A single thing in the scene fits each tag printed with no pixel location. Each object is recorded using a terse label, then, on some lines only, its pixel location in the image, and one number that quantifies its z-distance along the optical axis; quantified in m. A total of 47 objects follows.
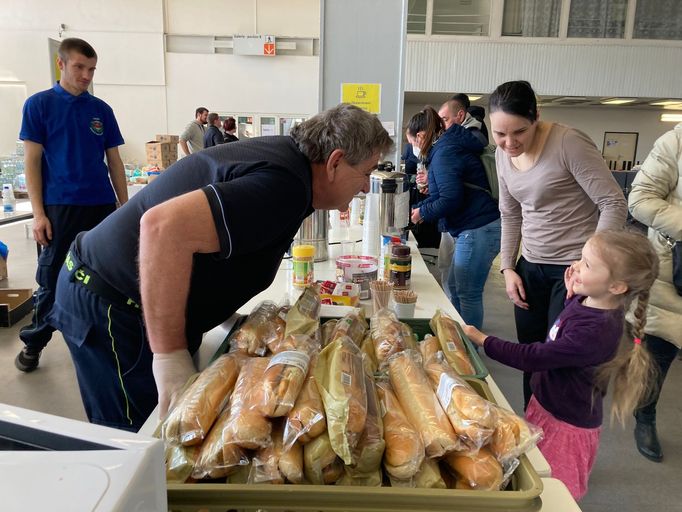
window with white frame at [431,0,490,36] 9.98
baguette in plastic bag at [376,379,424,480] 0.71
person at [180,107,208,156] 7.97
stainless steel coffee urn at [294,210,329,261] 2.26
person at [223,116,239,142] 7.31
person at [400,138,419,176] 5.17
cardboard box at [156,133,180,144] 7.49
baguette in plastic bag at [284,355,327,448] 0.72
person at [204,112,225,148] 6.98
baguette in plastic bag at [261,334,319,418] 0.75
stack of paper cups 2.41
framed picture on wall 11.75
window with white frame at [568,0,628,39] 9.91
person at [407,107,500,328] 2.69
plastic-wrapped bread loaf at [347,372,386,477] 0.72
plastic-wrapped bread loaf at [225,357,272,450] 0.71
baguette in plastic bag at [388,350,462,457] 0.74
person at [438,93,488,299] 3.26
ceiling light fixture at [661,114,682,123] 11.73
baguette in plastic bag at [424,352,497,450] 0.73
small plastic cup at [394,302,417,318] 1.55
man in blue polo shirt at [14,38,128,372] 2.62
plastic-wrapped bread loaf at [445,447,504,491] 0.69
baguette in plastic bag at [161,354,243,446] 0.75
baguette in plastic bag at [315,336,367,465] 0.71
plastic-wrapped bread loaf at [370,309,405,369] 1.07
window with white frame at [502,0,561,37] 9.93
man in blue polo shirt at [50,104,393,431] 0.97
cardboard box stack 6.94
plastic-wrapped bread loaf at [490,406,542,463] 0.72
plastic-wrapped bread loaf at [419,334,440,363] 1.07
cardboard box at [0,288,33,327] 3.60
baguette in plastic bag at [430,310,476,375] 1.04
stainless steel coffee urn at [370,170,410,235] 2.50
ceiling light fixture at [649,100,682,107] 10.48
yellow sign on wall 3.36
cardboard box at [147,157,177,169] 6.99
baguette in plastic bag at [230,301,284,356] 1.06
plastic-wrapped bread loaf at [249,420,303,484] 0.69
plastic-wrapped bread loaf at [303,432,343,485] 0.71
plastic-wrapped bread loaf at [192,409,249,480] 0.70
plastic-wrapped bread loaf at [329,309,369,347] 1.11
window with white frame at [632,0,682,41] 9.86
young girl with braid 1.36
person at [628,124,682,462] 1.96
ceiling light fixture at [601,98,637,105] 10.54
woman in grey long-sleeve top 1.76
